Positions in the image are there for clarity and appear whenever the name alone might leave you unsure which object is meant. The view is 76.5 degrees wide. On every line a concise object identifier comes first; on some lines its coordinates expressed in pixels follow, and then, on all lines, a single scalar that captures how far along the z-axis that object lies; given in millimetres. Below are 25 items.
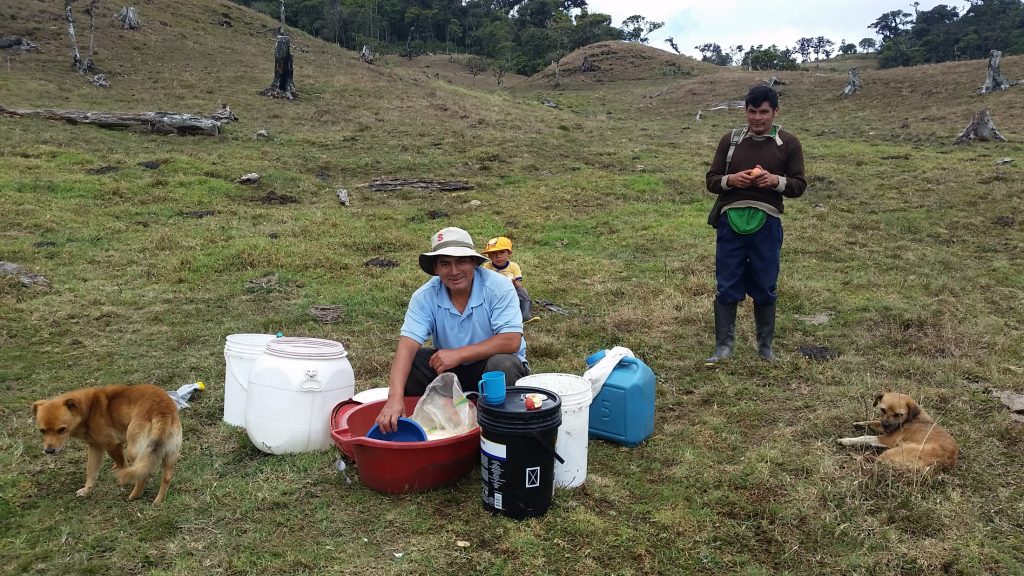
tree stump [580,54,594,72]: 47750
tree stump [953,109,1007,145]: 18234
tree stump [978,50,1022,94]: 26016
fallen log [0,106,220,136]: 16453
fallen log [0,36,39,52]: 24605
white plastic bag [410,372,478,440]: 3432
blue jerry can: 3859
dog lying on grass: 3451
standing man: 4977
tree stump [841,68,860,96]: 30736
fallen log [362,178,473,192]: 13830
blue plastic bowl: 3330
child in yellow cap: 6367
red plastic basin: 3145
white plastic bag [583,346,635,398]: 3895
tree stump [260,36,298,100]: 22859
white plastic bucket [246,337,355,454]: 3652
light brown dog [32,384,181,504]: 3133
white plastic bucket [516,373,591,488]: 3295
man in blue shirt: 3582
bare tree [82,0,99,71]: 23325
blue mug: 2951
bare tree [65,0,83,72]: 23094
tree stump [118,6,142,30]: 29891
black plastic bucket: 2891
